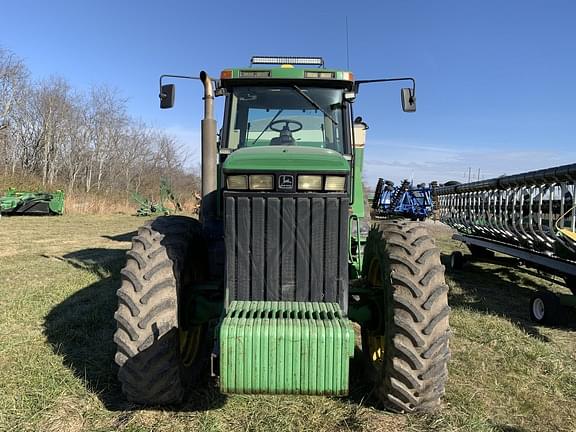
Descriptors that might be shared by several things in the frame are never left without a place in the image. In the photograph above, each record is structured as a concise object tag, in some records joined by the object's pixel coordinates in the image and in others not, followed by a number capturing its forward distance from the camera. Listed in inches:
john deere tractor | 100.7
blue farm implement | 893.2
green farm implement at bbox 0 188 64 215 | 798.5
